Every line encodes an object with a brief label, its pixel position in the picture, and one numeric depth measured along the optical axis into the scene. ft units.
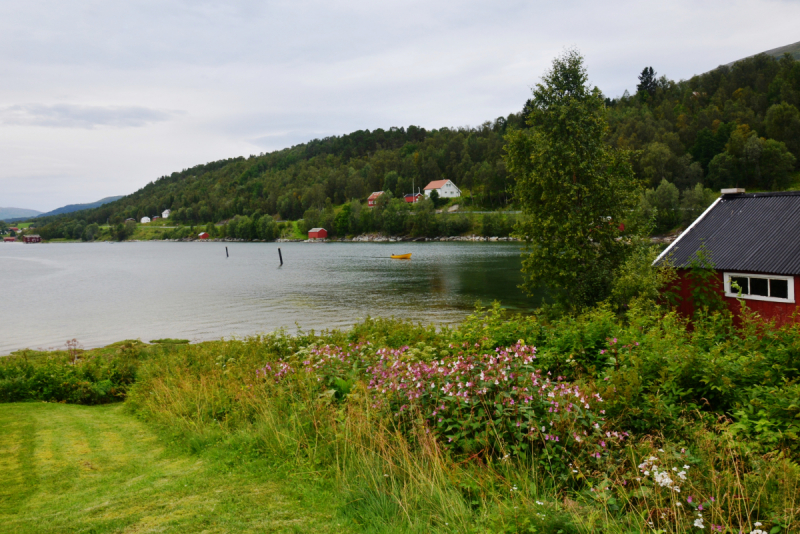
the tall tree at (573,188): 76.79
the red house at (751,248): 53.42
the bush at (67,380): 39.83
